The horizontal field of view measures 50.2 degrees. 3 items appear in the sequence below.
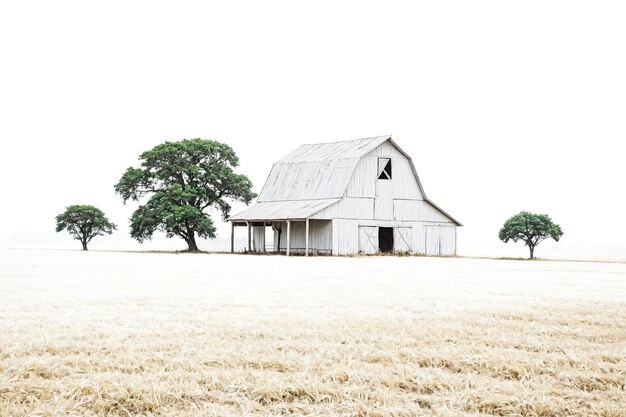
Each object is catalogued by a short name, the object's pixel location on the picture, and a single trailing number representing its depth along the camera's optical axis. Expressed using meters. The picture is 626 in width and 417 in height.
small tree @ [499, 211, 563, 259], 51.91
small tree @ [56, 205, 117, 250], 59.16
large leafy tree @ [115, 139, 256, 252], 50.81
